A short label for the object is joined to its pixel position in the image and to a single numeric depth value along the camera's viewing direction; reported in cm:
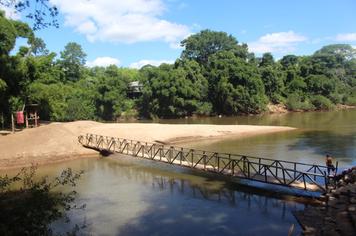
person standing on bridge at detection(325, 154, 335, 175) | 1914
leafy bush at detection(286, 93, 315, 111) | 8369
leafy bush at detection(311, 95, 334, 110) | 8438
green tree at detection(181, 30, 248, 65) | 9644
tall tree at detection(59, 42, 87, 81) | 8440
